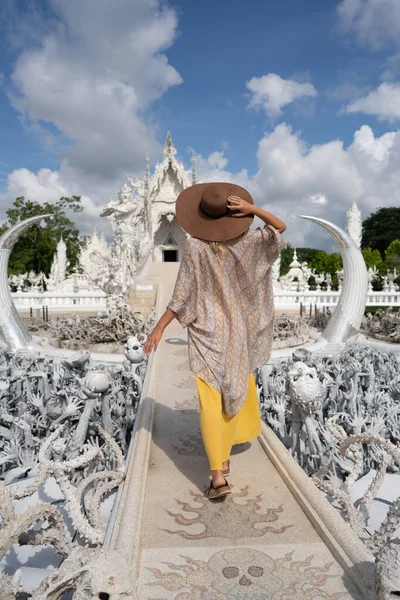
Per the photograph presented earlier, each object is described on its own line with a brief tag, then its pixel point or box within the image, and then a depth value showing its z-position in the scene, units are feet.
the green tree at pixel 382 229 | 152.92
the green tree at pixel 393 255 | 116.37
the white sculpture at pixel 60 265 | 94.30
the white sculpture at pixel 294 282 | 67.21
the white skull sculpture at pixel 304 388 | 10.52
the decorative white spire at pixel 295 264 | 81.00
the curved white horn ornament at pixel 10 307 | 24.50
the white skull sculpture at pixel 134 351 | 15.65
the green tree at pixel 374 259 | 122.34
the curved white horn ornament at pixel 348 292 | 25.64
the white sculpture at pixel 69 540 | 4.73
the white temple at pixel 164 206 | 84.79
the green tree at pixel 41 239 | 108.37
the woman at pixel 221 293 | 8.55
